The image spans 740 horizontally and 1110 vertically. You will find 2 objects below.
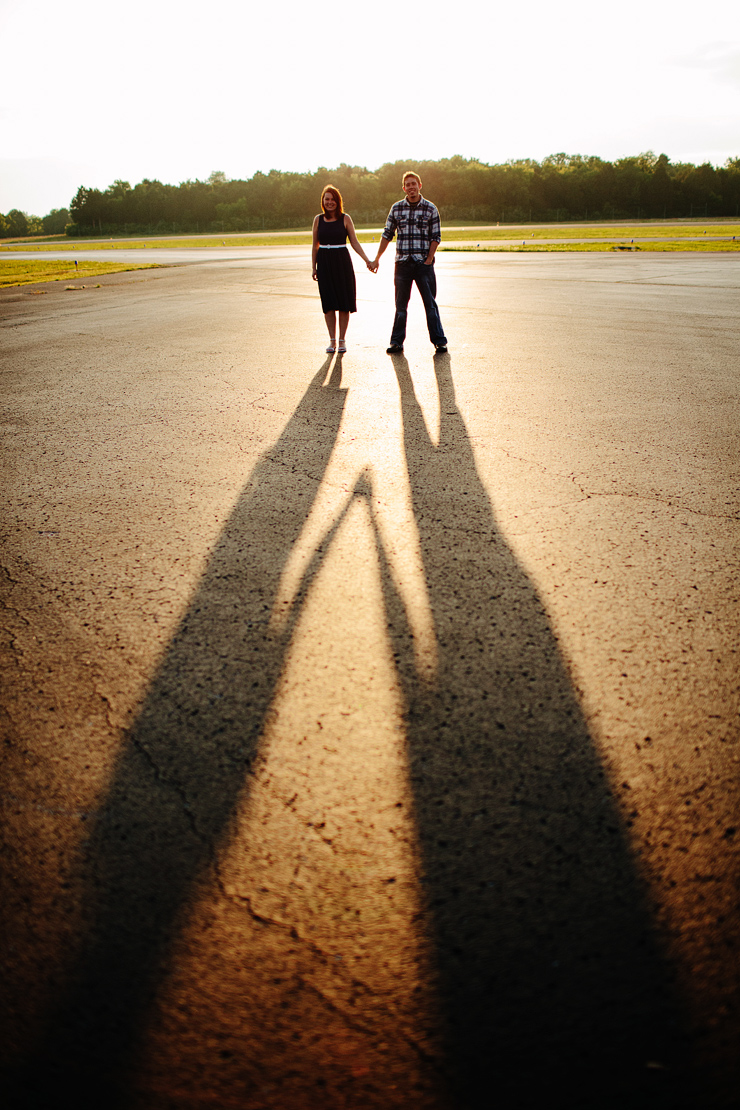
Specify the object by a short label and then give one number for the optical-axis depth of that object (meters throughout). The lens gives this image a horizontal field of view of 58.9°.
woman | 8.07
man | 7.90
